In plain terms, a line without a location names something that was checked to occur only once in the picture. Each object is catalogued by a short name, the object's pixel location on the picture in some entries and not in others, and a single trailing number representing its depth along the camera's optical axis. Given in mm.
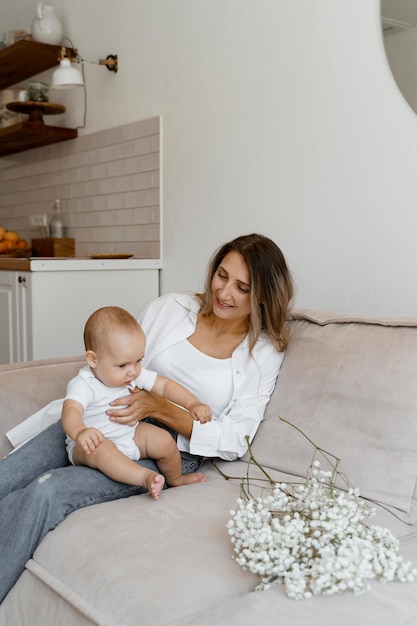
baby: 1760
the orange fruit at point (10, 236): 4049
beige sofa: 1271
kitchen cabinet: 3168
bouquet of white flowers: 1208
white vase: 3941
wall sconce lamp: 3527
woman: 1937
